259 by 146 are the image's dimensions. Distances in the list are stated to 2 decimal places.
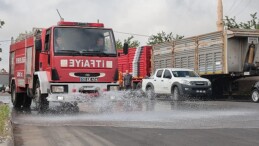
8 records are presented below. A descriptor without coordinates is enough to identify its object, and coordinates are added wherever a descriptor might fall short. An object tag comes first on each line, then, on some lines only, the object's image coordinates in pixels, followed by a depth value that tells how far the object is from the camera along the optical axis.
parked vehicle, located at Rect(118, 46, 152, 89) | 28.16
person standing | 25.32
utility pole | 33.62
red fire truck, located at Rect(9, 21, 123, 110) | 12.41
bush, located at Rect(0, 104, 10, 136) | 7.81
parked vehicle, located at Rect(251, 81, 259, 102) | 18.84
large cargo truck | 20.61
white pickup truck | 20.11
